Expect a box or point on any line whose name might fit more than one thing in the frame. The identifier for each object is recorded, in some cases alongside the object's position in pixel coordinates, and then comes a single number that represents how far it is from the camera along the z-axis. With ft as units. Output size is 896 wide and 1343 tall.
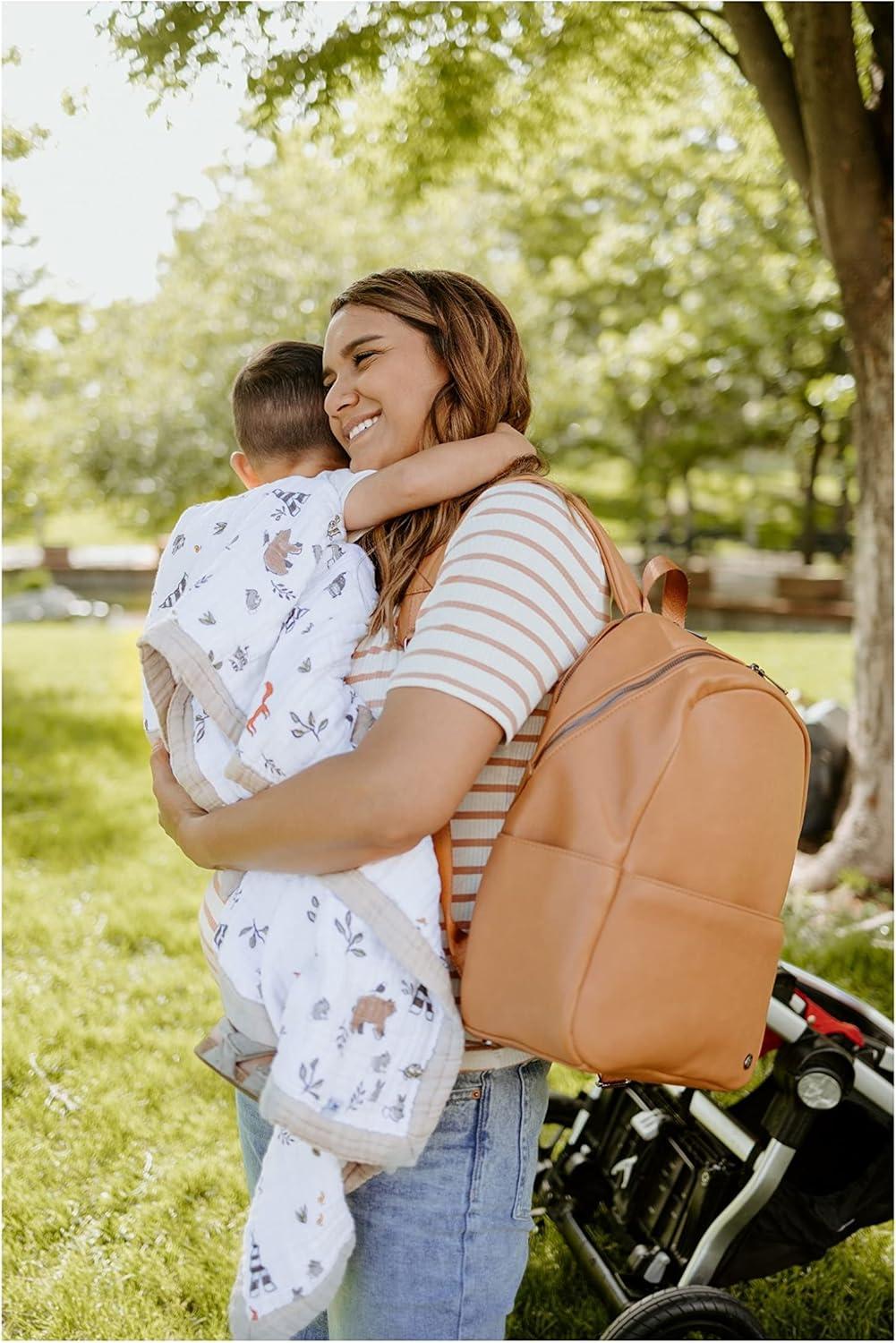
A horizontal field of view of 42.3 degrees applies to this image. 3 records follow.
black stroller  7.54
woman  4.23
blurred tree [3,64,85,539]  27.68
